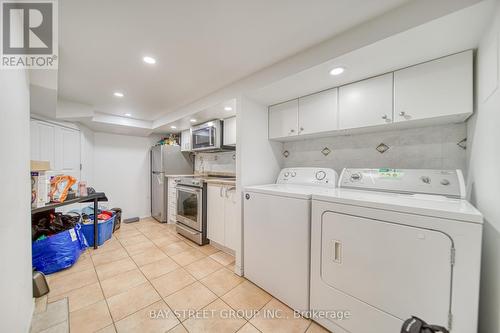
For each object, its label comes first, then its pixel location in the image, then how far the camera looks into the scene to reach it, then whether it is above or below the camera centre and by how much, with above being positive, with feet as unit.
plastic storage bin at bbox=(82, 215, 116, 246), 8.52 -3.36
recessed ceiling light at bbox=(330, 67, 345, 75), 4.69 +2.55
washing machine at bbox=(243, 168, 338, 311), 4.65 -2.07
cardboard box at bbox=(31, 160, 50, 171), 5.37 -0.07
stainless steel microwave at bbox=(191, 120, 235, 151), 9.31 +1.57
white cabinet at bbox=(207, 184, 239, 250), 7.47 -2.21
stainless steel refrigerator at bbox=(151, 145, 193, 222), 12.08 -0.33
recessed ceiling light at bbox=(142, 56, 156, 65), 5.39 +3.22
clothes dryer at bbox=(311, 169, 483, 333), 2.85 -1.70
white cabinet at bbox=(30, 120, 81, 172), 8.35 +1.00
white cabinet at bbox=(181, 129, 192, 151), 12.09 +1.72
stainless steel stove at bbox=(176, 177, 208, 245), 8.61 -2.34
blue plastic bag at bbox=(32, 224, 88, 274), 6.16 -3.18
